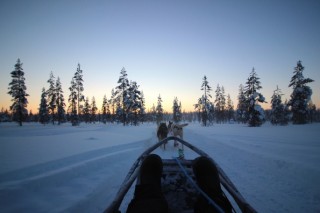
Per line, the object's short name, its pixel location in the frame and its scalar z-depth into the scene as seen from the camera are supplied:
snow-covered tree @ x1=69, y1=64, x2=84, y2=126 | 47.22
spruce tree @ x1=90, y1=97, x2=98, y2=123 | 90.06
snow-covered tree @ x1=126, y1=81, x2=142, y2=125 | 50.72
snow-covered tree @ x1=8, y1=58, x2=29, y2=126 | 42.59
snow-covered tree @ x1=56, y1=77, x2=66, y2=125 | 56.41
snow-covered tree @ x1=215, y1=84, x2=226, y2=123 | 76.38
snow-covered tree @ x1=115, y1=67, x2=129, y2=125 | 50.03
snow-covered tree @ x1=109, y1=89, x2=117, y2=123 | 77.12
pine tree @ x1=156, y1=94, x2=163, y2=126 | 82.59
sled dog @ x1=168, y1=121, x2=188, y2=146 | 13.45
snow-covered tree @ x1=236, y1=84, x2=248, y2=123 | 69.76
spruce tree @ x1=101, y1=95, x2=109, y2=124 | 87.31
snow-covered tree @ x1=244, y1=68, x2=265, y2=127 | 40.41
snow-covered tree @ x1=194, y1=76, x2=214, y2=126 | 55.78
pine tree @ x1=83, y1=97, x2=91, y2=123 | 83.57
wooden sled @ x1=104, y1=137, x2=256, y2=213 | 2.07
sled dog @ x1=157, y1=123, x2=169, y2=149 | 13.23
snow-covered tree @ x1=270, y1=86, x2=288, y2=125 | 56.41
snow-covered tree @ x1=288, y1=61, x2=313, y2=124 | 38.34
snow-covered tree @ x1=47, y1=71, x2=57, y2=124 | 55.88
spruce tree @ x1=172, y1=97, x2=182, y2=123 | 82.25
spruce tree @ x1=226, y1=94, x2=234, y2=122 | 88.64
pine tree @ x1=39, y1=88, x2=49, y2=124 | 63.09
